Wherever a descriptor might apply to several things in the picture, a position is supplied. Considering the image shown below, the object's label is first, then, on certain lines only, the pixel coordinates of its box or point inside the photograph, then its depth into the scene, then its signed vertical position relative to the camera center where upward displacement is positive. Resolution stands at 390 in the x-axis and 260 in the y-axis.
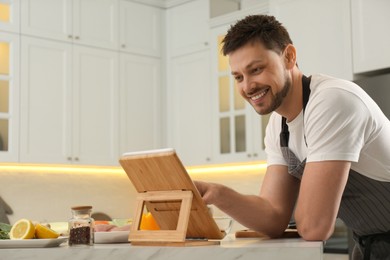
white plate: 2.00 -0.15
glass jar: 2.01 -0.12
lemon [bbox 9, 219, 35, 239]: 2.06 -0.13
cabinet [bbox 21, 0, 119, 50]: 4.77 +0.97
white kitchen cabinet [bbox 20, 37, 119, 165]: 4.68 +0.42
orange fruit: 2.03 -0.12
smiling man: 2.04 +0.05
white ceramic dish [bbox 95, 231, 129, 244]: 2.12 -0.16
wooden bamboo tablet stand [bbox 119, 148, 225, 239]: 1.89 -0.02
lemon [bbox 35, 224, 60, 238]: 2.08 -0.14
